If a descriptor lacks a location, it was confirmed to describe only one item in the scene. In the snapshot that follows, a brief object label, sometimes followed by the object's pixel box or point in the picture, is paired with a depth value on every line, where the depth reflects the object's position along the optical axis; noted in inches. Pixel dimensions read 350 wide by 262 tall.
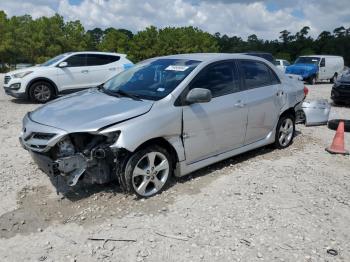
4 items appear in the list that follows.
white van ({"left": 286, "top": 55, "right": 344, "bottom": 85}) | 880.3
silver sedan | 162.2
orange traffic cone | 260.7
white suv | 443.2
